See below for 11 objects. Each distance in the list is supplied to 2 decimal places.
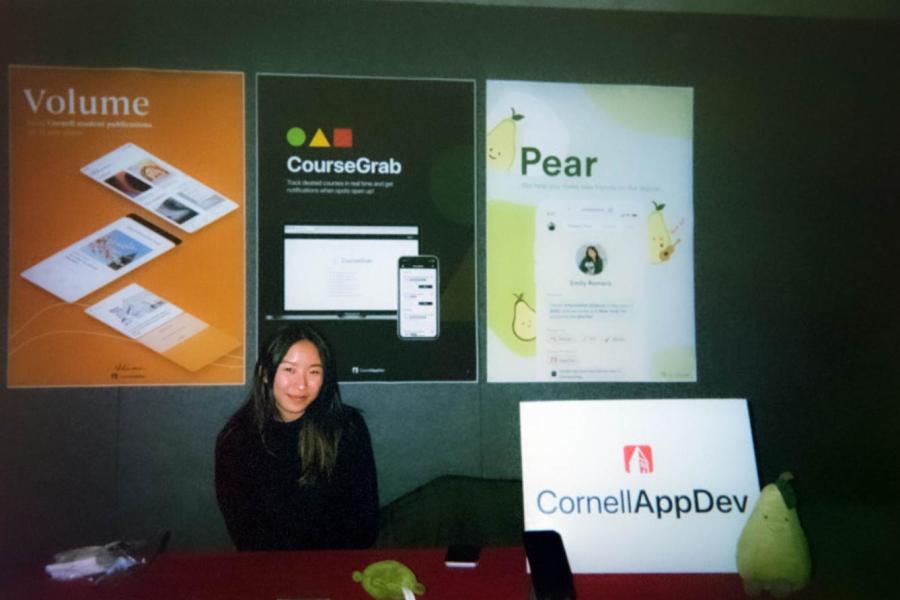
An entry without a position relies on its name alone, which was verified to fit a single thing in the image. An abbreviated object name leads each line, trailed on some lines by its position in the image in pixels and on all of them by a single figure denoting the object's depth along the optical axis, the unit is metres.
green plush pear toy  1.50
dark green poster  2.00
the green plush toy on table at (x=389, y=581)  1.46
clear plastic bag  1.58
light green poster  2.05
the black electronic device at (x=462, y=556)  1.64
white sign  1.63
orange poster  1.93
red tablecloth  1.48
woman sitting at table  1.96
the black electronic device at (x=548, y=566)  1.36
